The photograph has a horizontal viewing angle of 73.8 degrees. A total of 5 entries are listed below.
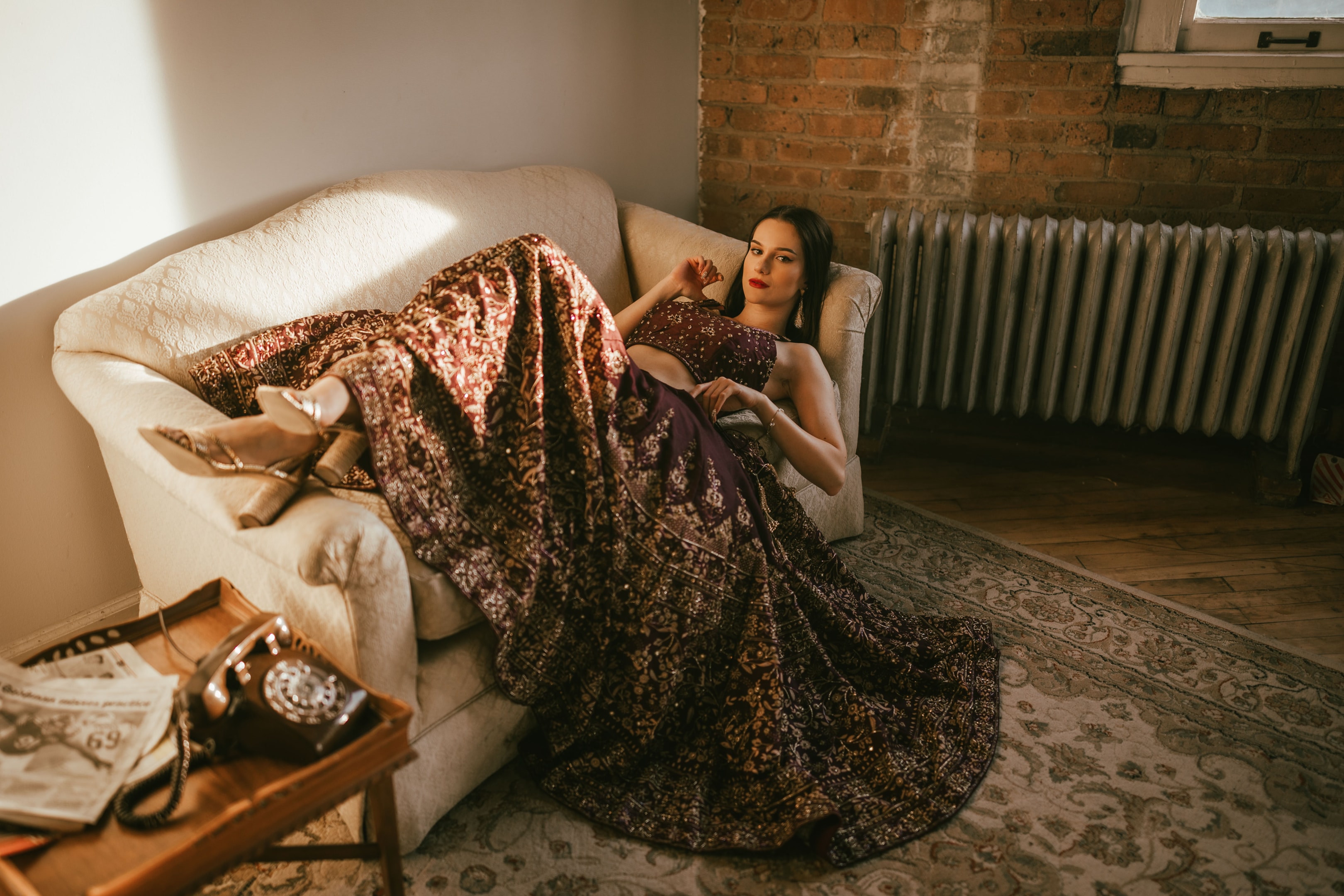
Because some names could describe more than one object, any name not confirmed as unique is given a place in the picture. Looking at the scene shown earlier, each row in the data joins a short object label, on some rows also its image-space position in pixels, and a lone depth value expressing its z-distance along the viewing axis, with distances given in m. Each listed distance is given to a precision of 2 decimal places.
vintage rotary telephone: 0.99
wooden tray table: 0.90
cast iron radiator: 2.41
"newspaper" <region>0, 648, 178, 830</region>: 0.95
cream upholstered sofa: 1.26
